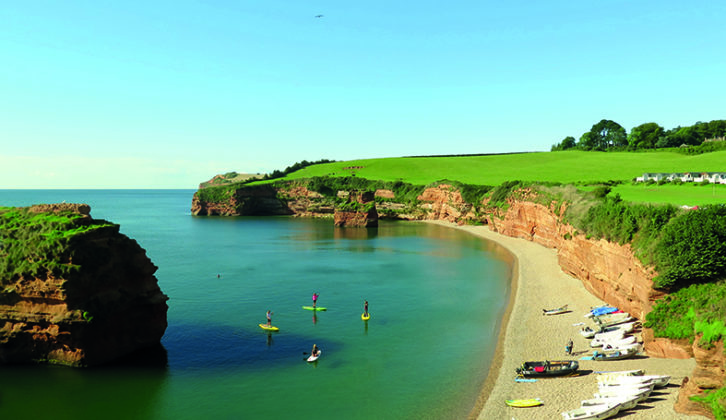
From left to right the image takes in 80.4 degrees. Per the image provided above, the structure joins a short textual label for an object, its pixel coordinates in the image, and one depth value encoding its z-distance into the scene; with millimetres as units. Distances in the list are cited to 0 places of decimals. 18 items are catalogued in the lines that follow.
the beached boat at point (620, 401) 24516
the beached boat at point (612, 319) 37531
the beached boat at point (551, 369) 30078
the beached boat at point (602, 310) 40750
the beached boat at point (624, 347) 32128
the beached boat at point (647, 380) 26391
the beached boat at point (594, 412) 23844
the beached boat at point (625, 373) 27766
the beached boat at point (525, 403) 26391
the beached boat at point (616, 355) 31844
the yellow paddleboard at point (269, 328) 41850
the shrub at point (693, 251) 30969
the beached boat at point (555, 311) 43594
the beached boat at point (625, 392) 25219
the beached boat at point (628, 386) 25875
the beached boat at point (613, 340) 33531
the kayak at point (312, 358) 34666
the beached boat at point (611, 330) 35781
